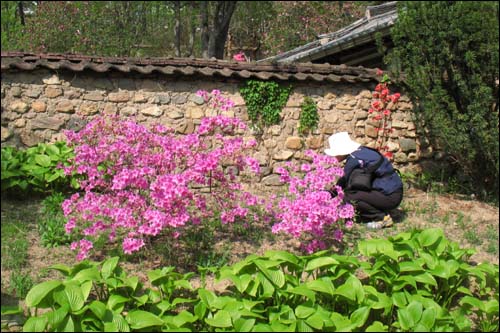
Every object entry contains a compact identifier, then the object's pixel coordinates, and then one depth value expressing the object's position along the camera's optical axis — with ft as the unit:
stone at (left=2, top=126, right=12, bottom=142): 21.51
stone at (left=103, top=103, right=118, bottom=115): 22.44
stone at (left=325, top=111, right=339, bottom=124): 24.93
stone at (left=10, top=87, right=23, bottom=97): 21.53
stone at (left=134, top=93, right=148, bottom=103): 22.75
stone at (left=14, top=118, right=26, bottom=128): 21.74
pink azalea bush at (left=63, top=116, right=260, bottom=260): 13.65
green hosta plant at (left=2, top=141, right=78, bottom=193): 19.51
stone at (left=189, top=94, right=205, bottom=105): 23.29
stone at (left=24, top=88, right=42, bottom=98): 21.74
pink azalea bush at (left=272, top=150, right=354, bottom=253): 14.48
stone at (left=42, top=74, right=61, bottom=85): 21.86
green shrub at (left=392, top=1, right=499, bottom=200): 21.49
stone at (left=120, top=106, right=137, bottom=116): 22.59
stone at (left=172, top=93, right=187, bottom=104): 23.07
